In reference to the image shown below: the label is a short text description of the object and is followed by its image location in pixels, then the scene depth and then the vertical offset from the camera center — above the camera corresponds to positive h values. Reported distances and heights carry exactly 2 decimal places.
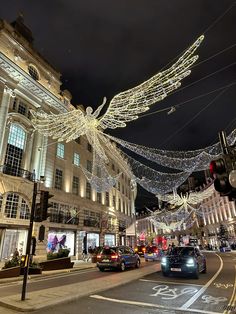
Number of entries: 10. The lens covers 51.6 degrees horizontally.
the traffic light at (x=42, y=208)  8.75 +1.62
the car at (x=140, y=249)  34.44 +0.45
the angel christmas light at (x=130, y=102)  8.20 +5.82
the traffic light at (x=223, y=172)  5.41 +1.63
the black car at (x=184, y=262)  12.68 -0.58
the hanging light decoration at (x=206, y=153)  13.05 +5.96
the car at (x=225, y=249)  47.35 +0.07
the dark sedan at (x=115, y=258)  16.83 -0.30
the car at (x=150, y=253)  27.19 -0.09
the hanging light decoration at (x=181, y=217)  84.63 +11.50
